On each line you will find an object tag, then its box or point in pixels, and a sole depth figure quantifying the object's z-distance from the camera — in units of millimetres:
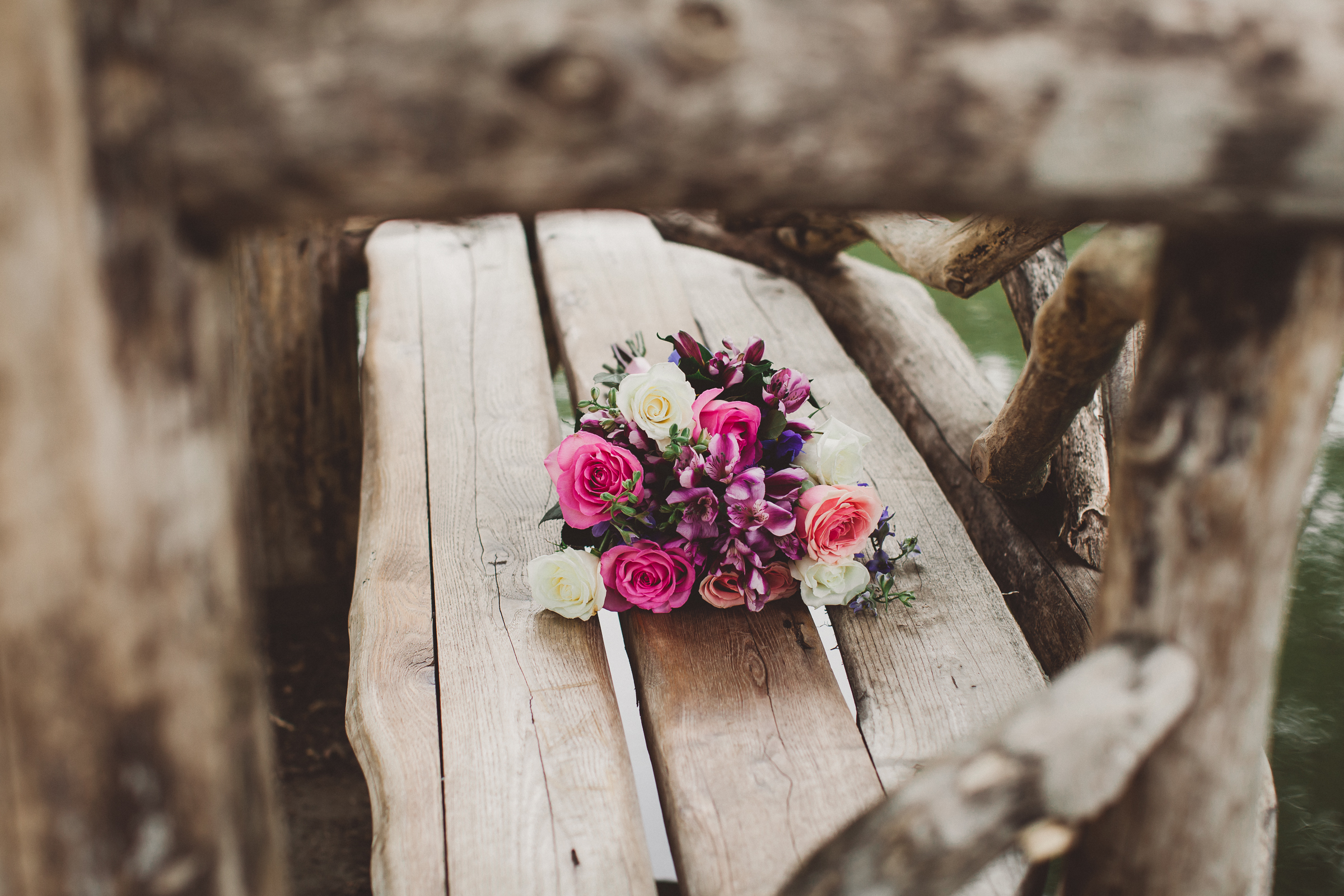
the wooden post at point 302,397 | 2541
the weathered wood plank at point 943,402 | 1721
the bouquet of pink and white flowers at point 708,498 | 1353
